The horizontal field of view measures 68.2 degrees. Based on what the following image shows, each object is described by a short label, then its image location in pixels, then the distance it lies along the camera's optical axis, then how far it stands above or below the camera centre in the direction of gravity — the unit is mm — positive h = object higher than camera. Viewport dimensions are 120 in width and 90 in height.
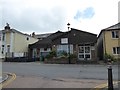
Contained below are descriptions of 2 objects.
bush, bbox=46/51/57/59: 14053 -988
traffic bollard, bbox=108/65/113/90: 3702 -1280
